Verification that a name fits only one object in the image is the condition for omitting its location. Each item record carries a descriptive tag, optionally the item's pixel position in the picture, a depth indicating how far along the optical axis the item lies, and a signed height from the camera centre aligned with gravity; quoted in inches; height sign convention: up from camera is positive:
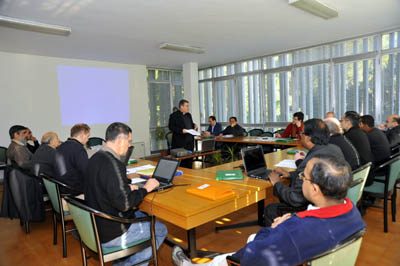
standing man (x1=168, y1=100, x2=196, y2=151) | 191.8 -7.6
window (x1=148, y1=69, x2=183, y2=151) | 368.2 +26.8
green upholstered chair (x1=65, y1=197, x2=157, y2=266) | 65.1 -30.0
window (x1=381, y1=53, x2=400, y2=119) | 224.7 +21.7
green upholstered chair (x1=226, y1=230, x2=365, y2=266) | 40.5 -22.6
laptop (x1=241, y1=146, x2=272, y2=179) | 98.9 -19.1
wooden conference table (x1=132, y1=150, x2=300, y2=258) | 66.7 -23.6
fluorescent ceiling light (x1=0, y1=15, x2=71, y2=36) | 158.9 +61.4
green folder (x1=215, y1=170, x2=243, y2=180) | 94.8 -22.0
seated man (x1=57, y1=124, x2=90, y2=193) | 108.2 -17.1
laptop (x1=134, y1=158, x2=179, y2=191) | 89.2 -19.4
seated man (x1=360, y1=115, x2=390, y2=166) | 132.8 -18.5
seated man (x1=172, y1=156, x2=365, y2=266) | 41.6 -18.8
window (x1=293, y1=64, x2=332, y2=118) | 268.1 +23.1
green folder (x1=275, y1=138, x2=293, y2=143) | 204.0 -21.5
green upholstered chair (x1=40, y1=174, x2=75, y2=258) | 96.5 -30.3
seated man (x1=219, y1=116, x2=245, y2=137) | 279.3 -16.5
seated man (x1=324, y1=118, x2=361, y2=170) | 99.0 -12.4
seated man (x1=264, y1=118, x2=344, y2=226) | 76.0 -20.1
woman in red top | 216.5 -13.2
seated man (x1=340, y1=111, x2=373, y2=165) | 121.2 -14.7
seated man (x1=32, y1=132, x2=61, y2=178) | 125.4 -18.4
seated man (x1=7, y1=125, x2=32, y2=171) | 151.3 -15.3
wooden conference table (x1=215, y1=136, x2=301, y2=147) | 197.9 -22.7
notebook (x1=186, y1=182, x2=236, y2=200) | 74.1 -22.5
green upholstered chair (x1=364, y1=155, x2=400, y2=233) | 107.8 -33.4
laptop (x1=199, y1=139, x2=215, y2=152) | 189.1 -21.5
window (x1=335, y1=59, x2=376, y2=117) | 239.8 +21.8
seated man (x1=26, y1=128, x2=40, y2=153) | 208.0 -19.5
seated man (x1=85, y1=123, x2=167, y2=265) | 68.9 -20.1
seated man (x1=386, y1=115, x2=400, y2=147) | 166.7 -16.6
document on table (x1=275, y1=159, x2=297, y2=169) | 111.2 -22.3
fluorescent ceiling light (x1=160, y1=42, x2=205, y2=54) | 234.0 +63.6
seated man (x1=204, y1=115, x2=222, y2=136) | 310.7 -14.0
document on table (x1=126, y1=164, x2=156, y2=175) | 115.8 -23.0
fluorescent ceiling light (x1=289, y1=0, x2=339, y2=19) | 148.5 +61.9
